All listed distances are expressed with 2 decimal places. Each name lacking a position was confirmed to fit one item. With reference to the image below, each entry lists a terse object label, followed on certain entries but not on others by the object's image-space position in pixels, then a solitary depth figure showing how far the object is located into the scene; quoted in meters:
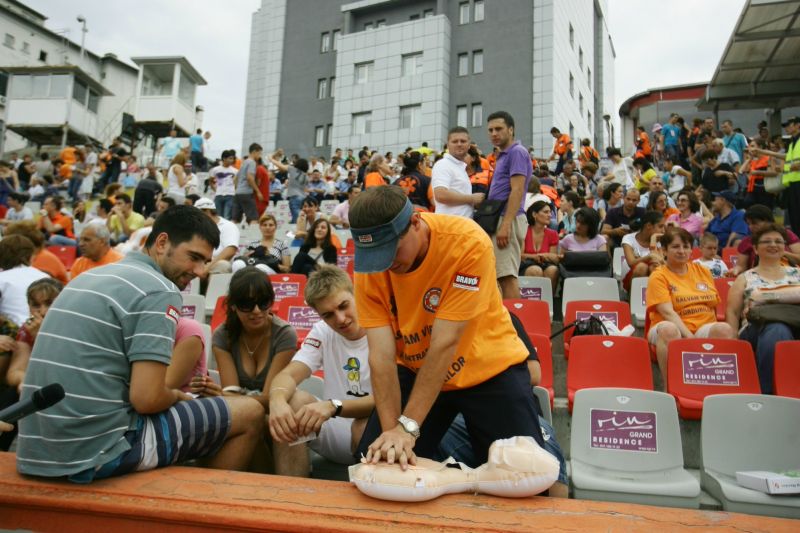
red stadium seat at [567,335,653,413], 3.75
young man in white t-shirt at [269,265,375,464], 2.41
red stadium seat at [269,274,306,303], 5.71
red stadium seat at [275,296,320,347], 5.01
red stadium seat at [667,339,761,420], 3.58
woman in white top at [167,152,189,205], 9.66
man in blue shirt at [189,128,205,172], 15.40
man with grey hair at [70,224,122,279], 5.25
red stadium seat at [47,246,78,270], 7.74
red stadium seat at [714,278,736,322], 4.96
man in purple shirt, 4.40
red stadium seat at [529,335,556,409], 3.73
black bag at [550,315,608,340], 4.21
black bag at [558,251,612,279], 5.91
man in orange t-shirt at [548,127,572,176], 12.78
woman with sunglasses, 2.90
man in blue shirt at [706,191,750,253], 6.37
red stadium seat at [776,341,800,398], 3.39
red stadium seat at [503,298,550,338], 4.62
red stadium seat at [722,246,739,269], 5.89
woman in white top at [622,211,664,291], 5.54
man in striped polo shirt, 1.75
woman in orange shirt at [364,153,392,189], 7.45
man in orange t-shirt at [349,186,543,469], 1.67
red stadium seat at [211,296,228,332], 4.88
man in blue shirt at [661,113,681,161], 12.30
